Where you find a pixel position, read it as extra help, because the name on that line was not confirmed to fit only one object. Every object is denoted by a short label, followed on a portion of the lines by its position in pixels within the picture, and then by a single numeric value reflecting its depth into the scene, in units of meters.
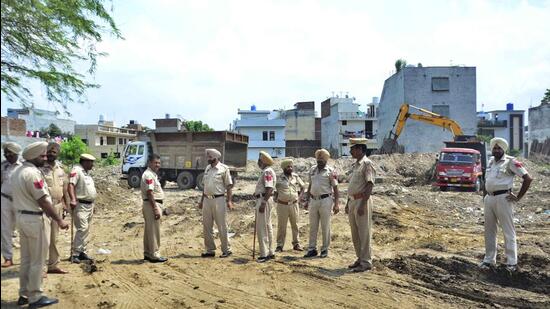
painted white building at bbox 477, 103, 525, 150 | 62.42
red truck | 21.97
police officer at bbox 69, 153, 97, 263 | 7.74
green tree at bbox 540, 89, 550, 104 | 53.61
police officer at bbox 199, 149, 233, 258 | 8.38
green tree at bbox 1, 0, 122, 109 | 7.18
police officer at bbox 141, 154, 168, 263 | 7.83
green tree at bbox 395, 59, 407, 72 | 46.60
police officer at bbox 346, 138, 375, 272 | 7.22
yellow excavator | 30.28
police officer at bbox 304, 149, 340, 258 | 8.35
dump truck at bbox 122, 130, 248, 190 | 22.64
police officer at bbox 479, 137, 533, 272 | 7.24
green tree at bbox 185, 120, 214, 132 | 55.88
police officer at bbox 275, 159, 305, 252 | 9.12
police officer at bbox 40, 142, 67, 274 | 6.75
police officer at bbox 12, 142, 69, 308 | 4.63
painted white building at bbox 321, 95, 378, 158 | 57.92
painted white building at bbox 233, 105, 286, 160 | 62.06
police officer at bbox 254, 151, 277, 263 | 8.07
